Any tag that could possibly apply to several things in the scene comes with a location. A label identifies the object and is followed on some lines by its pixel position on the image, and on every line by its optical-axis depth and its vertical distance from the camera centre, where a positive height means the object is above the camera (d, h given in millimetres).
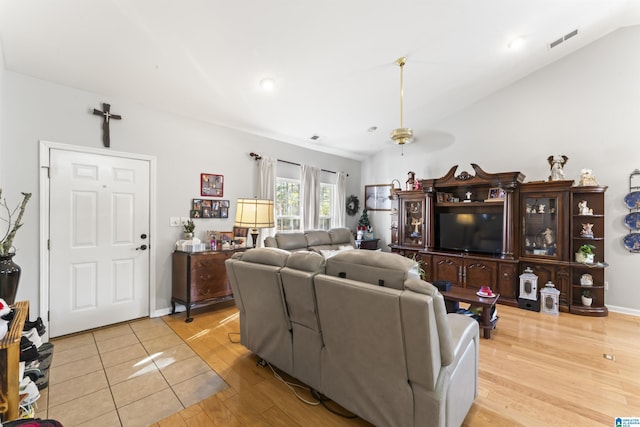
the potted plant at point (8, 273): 2039 -440
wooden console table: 3521 -842
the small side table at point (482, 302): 3057 -957
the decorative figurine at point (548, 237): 4105 -325
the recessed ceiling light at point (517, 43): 3541 +2221
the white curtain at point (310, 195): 5480 +383
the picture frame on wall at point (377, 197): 6430 +420
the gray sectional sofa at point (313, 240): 4480 -448
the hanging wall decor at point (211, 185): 4039 +434
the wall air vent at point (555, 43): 3771 +2363
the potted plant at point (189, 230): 3740 -212
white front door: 3002 -306
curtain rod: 4594 +969
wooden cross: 3197 +1066
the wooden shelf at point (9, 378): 1359 -803
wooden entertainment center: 3963 -287
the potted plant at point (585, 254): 3861 -542
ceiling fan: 3318 +964
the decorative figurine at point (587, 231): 3966 -223
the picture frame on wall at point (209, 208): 3957 +87
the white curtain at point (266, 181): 4664 +566
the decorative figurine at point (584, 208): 3955 +97
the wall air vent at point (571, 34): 3678 +2406
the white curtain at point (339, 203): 6170 +259
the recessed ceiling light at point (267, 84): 3411 +1625
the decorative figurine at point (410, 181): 5500 +663
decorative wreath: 6588 +229
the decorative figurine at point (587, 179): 3888 +508
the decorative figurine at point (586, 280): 3885 -899
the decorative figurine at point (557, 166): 4070 +719
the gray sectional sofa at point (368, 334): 1427 -737
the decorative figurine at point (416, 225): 5449 -200
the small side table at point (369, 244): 6117 -653
